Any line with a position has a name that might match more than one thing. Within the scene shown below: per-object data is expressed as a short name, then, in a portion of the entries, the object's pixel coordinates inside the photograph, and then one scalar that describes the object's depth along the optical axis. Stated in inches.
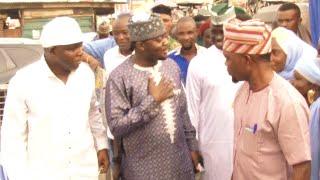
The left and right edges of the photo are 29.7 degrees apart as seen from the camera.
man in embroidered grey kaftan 173.9
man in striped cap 129.3
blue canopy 272.8
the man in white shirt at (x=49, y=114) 161.6
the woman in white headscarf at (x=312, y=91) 155.4
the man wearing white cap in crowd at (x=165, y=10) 289.1
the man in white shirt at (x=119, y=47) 251.0
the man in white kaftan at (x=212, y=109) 209.3
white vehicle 284.7
